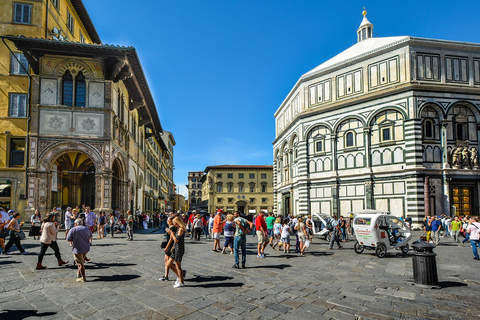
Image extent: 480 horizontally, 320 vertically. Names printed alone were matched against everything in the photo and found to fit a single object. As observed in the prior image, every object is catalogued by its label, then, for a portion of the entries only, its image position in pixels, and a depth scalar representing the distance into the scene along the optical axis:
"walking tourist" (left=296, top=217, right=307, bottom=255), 13.12
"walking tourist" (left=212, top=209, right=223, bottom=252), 13.63
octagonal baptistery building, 26.45
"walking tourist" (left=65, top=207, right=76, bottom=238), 15.58
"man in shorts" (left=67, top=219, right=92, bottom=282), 7.82
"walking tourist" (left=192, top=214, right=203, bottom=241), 17.62
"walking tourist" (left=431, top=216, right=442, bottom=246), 17.20
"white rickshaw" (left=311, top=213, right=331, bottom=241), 19.42
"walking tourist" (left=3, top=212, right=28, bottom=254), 10.95
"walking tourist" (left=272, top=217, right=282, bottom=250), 14.97
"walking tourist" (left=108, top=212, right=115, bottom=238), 18.20
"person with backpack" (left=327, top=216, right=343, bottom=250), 14.90
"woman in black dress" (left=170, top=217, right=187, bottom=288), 7.31
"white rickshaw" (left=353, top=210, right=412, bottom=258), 12.59
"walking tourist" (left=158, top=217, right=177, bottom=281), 7.46
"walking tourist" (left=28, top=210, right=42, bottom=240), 13.64
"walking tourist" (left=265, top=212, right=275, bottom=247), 16.78
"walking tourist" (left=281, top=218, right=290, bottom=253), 13.52
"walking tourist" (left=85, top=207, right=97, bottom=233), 15.28
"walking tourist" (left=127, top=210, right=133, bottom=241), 16.62
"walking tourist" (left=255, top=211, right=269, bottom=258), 12.12
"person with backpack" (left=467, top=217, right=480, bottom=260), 11.52
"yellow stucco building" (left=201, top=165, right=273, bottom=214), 73.50
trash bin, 7.66
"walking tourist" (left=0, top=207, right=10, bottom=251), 11.44
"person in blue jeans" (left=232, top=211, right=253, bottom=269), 9.89
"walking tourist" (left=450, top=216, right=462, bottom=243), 17.94
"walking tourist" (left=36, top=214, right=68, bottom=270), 9.06
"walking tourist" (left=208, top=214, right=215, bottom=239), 18.81
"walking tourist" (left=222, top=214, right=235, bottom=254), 12.50
